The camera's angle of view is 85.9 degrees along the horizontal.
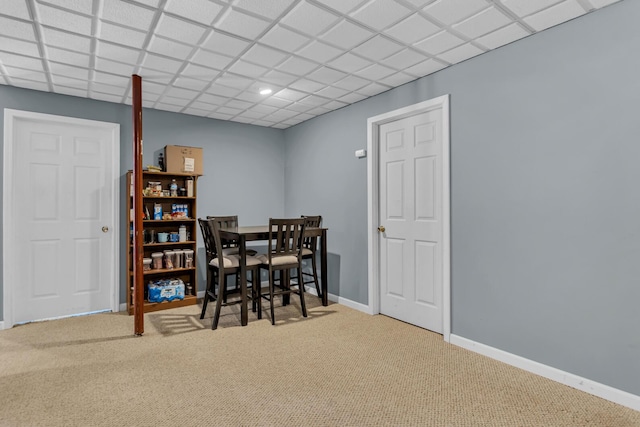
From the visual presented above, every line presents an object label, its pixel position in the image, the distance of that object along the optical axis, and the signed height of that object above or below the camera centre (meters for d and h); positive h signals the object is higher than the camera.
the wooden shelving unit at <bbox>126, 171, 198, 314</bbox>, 3.96 -0.19
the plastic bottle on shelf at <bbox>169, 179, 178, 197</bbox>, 4.18 +0.30
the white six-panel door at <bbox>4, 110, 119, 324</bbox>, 3.59 -0.03
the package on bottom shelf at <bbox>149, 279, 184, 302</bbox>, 3.97 -0.89
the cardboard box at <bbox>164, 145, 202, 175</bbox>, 4.14 +0.68
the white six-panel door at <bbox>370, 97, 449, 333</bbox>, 3.26 -0.03
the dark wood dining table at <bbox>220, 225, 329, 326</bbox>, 3.46 -0.25
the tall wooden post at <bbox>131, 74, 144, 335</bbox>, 3.19 +0.08
